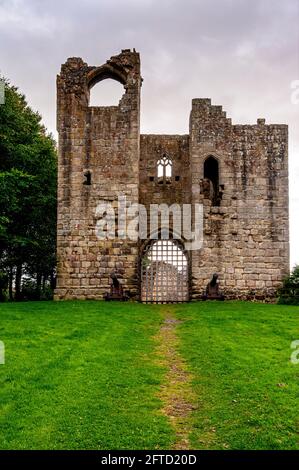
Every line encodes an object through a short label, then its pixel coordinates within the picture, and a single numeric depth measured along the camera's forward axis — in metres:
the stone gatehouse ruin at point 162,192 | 26.00
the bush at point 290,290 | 25.51
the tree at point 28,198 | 29.89
